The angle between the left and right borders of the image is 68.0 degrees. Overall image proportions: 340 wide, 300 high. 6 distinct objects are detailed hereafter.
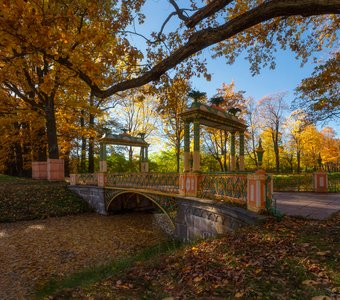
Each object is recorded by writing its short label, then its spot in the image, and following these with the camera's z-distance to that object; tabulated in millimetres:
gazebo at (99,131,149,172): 17766
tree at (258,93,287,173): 31156
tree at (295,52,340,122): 11201
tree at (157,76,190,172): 8109
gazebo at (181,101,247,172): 9312
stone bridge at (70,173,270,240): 6770
